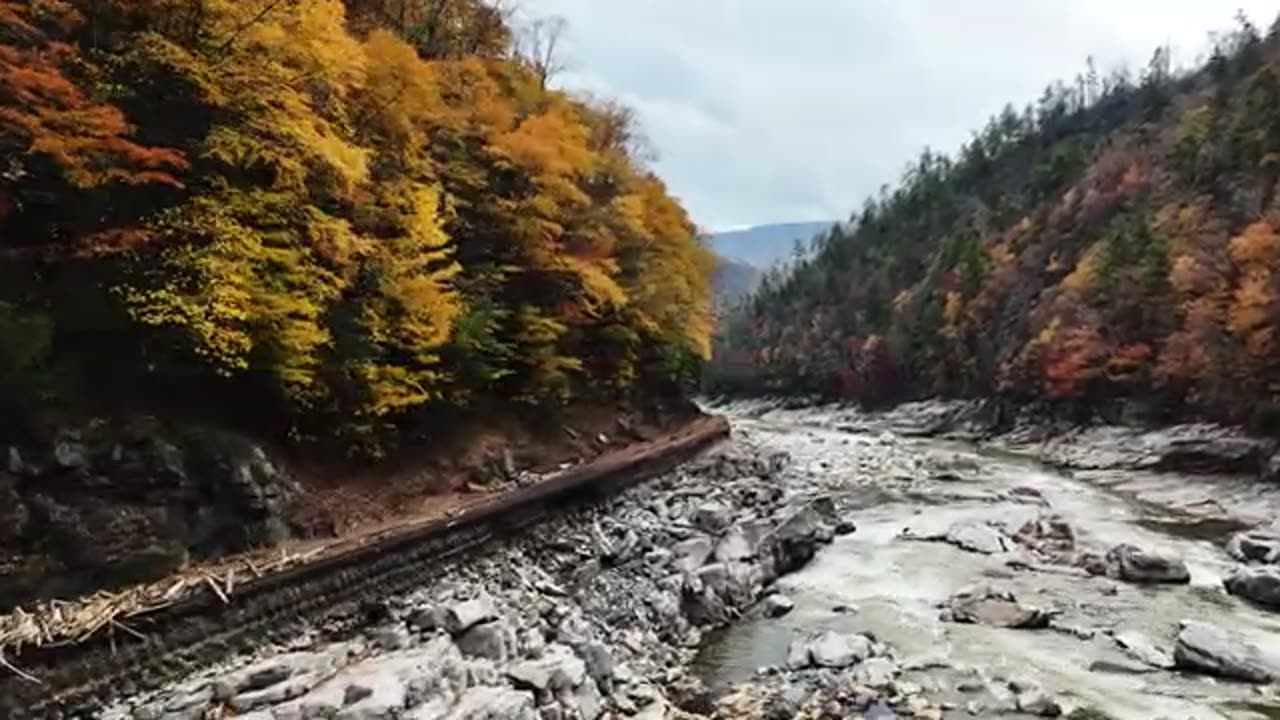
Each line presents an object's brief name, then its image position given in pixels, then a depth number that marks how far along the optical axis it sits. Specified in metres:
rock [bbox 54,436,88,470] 11.73
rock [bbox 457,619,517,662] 12.86
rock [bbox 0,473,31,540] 10.71
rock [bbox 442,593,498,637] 13.26
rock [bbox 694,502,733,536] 23.44
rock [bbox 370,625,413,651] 12.52
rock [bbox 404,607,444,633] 13.22
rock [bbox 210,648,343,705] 10.49
